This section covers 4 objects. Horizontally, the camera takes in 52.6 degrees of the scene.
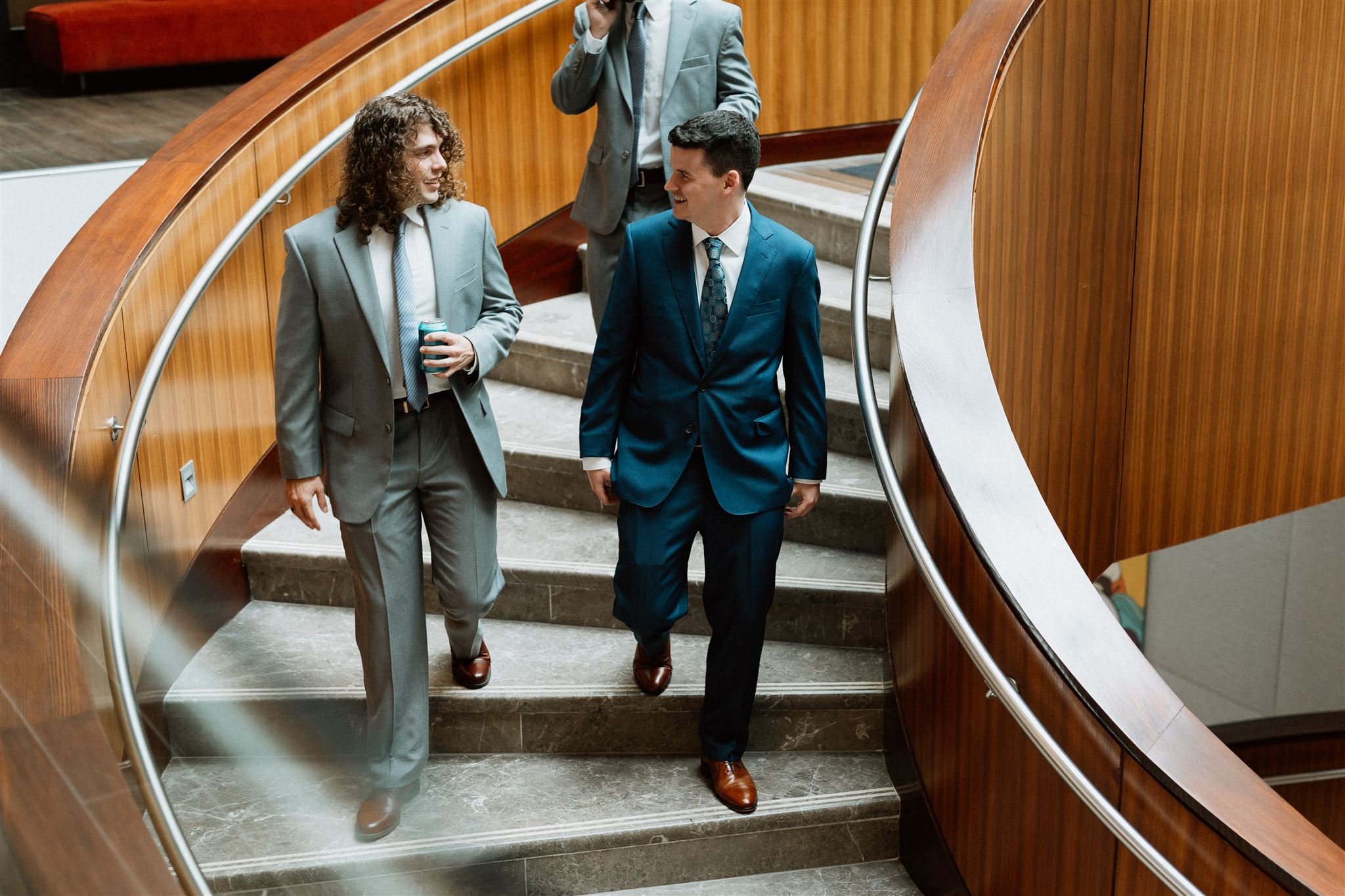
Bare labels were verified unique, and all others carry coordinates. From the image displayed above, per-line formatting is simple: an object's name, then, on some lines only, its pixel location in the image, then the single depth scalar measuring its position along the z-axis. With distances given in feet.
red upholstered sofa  16.06
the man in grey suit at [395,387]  9.21
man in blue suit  9.47
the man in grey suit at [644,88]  12.32
